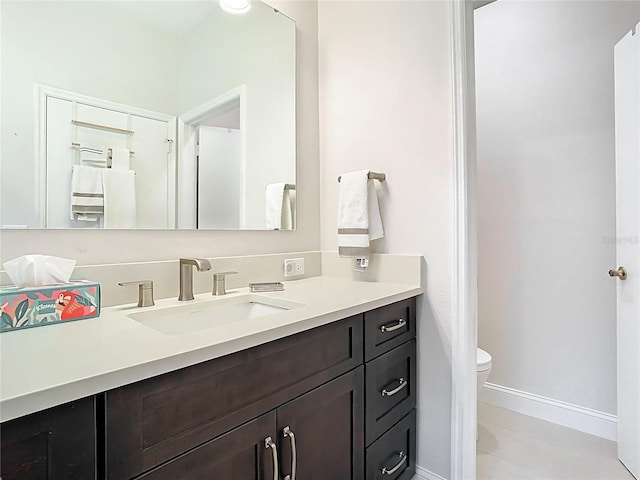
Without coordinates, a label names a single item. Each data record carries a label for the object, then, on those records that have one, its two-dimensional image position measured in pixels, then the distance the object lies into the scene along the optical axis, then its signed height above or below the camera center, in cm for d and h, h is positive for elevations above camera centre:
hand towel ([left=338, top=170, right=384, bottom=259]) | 154 +12
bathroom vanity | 54 -37
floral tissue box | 78 -15
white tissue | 86 -7
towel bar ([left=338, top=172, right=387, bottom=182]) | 156 +30
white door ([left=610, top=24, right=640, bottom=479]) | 153 +1
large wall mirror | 98 +44
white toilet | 177 -65
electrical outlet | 164 -12
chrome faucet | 118 -13
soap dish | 136 -18
